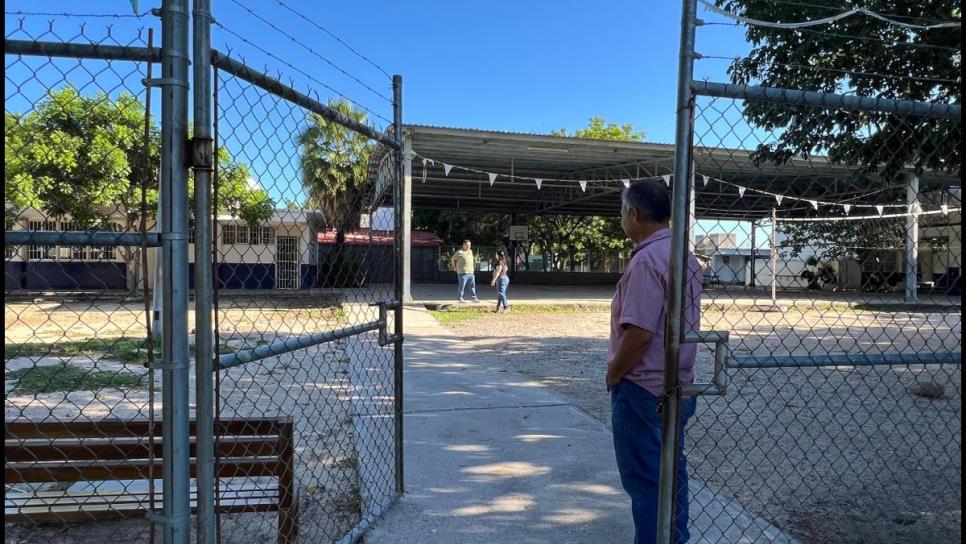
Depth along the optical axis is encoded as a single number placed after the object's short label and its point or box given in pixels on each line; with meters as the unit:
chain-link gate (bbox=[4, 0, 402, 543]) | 1.83
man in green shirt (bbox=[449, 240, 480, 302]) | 16.75
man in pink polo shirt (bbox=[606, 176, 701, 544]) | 2.41
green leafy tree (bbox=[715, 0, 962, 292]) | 4.95
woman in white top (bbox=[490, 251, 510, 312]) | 15.68
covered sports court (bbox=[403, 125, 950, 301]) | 16.95
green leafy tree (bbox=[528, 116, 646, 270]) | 36.91
